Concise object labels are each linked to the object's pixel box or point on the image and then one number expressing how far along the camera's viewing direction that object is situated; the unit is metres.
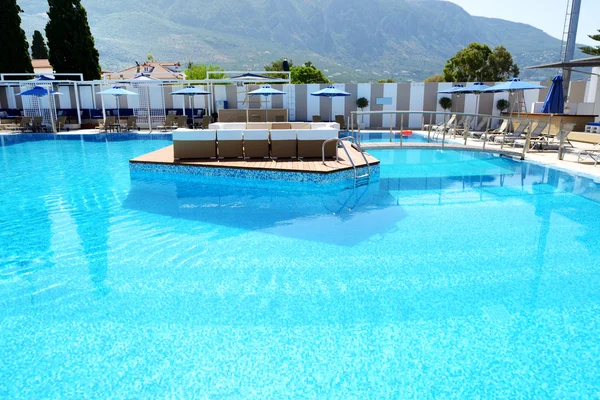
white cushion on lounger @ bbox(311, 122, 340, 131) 10.88
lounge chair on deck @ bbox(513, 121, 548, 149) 11.93
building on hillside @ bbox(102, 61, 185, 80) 45.32
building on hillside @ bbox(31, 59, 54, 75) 38.62
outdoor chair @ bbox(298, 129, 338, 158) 8.55
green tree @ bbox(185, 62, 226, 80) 55.09
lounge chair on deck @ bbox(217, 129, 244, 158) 8.66
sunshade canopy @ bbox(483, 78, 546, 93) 12.47
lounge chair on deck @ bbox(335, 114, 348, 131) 17.22
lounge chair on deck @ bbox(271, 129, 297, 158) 8.62
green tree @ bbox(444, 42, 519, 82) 43.28
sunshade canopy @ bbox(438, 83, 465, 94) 15.29
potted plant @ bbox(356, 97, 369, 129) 18.91
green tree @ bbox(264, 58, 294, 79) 60.28
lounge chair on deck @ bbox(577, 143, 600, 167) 9.68
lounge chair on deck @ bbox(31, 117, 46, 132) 17.33
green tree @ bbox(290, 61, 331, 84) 51.56
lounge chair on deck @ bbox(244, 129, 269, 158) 8.62
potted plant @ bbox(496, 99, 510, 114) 18.44
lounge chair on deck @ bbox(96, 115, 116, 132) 17.16
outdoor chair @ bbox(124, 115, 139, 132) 17.44
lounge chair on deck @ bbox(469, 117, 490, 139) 14.08
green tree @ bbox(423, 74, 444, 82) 62.07
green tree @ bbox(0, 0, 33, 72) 21.67
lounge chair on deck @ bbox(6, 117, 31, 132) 17.25
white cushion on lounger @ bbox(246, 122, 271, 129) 11.25
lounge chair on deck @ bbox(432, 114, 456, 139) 14.68
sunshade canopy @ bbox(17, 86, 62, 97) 16.15
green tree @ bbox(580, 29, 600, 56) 27.86
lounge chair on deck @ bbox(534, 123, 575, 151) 11.75
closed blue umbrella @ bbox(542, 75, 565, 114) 12.06
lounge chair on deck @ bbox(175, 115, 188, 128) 17.41
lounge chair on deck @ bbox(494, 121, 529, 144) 11.94
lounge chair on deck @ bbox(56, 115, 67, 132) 17.67
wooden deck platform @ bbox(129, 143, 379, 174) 7.90
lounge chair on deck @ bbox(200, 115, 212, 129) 16.72
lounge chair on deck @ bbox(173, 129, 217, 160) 8.74
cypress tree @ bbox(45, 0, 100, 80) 23.72
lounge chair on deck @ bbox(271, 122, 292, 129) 11.09
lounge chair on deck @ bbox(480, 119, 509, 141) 12.88
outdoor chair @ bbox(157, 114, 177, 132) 17.69
